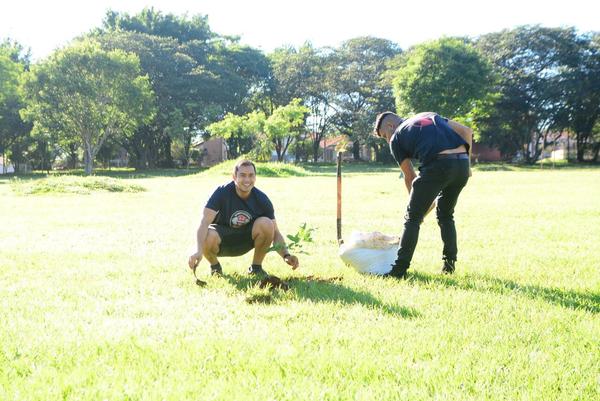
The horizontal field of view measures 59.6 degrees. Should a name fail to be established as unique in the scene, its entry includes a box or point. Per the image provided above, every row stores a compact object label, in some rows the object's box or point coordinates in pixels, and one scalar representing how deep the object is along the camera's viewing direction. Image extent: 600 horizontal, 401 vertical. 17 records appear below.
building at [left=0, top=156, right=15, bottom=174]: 59.56
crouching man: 5.24
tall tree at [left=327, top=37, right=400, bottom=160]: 57.28
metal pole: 6.83
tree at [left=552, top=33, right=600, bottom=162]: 50.59
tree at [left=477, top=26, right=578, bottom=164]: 51.34
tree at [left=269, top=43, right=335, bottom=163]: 57.69
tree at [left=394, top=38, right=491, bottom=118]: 45.56
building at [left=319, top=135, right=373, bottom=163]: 73.41
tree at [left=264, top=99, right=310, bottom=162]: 40.56
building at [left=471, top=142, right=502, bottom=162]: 69.56
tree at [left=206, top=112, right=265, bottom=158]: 41.84
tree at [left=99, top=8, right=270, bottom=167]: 49.09
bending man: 5.27
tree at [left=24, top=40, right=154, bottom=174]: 39.22
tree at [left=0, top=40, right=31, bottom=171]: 44.78
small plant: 5.73
